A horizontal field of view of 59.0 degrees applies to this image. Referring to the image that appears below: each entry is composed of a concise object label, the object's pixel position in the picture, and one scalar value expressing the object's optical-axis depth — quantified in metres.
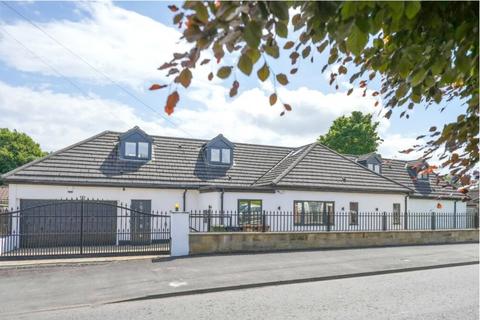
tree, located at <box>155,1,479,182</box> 1.81
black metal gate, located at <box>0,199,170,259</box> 15.24
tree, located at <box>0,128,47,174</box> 50.72
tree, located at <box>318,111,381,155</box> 48.50
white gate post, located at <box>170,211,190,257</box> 14.61
